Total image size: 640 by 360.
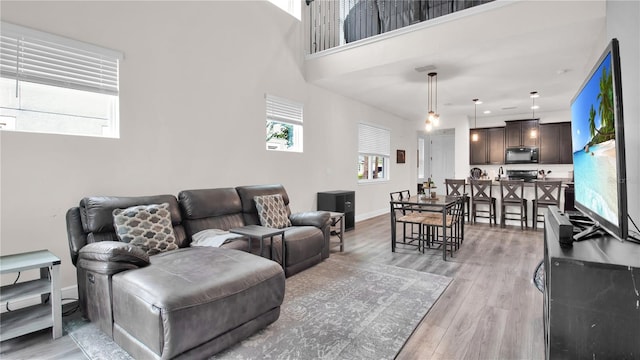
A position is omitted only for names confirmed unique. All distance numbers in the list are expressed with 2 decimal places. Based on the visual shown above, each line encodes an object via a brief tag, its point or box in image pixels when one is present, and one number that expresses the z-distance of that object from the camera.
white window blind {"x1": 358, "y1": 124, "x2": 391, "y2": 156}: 6.93
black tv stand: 1.04
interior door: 10.52
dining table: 3.79
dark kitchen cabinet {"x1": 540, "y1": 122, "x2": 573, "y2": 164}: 7.49
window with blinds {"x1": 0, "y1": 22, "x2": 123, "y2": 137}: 2.52
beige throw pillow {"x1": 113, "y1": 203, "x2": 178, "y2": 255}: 2.55
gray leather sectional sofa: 1.70
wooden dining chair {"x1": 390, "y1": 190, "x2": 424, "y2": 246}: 4.06
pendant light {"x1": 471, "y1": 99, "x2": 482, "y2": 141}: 7.04
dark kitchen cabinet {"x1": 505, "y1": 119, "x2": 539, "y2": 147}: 7.86
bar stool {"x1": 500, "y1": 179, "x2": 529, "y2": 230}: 5.64
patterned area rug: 1.93
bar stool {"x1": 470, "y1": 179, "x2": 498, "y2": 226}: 5.96
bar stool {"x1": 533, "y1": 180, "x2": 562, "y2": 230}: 5.37
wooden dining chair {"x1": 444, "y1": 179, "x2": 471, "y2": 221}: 6.05
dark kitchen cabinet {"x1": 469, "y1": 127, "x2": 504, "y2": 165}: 8.27
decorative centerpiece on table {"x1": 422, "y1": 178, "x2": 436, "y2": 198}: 4.44
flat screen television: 1.19
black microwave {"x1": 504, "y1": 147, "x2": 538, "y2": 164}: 7.82
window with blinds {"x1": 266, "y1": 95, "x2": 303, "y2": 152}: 4.77
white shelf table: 1.98
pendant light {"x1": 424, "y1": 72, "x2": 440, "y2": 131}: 4.79
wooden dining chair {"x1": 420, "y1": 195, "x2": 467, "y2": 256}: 3.96
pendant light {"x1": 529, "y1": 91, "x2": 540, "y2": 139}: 6.05
